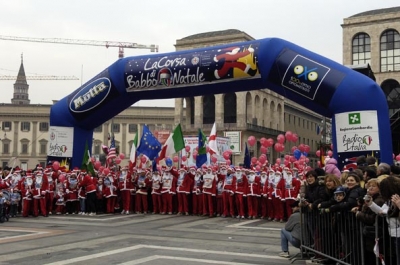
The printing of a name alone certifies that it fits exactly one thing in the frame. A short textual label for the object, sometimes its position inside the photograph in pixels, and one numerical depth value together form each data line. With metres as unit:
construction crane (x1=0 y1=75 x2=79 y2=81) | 156.32
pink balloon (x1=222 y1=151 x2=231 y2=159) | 21.69
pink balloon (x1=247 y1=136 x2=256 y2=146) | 20.83
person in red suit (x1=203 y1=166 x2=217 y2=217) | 17.09
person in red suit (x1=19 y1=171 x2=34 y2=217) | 17.11
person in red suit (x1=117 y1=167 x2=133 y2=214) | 18.09
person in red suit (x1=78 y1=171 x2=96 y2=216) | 17.64
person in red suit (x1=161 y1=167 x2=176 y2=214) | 17.78
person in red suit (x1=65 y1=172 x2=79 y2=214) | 17.78
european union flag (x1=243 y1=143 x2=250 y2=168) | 19.17
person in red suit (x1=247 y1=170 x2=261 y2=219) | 16.38
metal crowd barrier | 6.45
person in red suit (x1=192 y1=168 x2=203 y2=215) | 17.42
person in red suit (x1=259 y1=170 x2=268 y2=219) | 16.23
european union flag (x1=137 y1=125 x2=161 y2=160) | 18.81
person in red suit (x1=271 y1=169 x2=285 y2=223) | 15.67
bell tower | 162.50
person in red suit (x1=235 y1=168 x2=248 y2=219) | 16.45
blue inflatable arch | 13.12
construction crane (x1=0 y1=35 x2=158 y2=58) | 119.94
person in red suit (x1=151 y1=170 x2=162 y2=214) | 17.95
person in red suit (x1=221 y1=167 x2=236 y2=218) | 16.66
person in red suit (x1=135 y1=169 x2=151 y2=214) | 18.09
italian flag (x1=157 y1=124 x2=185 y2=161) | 18.39
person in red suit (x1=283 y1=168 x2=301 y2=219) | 15.48
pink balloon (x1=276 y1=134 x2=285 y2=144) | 19.78
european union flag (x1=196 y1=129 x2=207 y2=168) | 19.19
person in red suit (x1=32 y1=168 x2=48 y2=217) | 17.17
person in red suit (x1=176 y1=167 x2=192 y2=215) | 17.56
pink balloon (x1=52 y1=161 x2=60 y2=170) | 18.30
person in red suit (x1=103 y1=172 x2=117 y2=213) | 17.94
